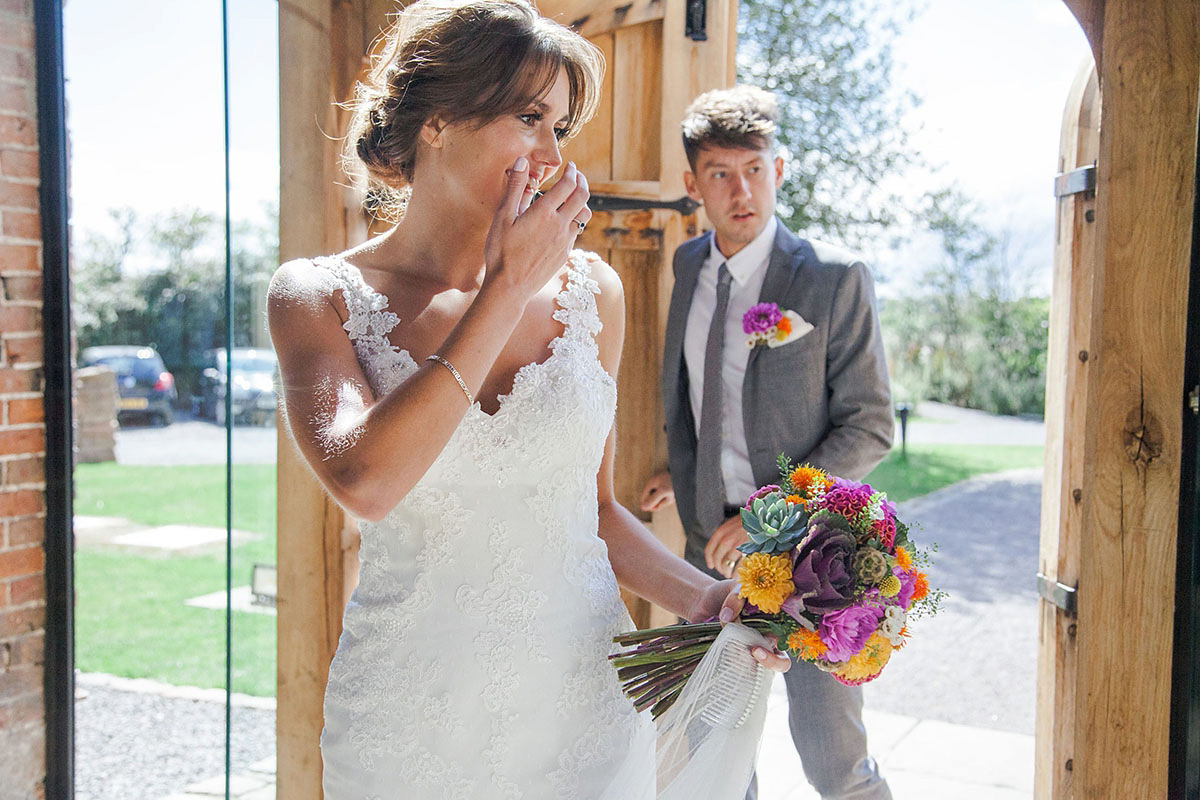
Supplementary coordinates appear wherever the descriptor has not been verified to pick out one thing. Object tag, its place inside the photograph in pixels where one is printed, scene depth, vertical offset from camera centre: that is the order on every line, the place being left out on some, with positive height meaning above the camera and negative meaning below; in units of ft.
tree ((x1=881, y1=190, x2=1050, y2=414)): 38.17 +0.92
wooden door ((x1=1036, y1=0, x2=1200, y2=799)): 7.75 -0.37
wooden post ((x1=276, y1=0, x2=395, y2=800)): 8.26 +0.66
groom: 8.18 -0.29
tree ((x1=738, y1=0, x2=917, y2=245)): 32.48 +7.90
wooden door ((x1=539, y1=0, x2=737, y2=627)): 9.93 +1.77
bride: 4.63 -0.80
